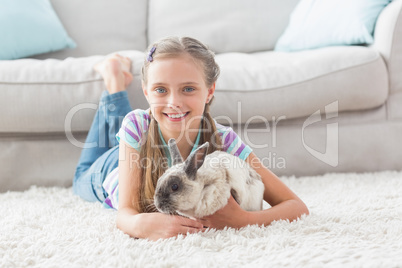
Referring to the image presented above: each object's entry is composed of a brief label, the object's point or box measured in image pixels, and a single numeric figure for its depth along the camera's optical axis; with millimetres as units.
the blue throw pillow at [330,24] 1911
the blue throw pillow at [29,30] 1997
